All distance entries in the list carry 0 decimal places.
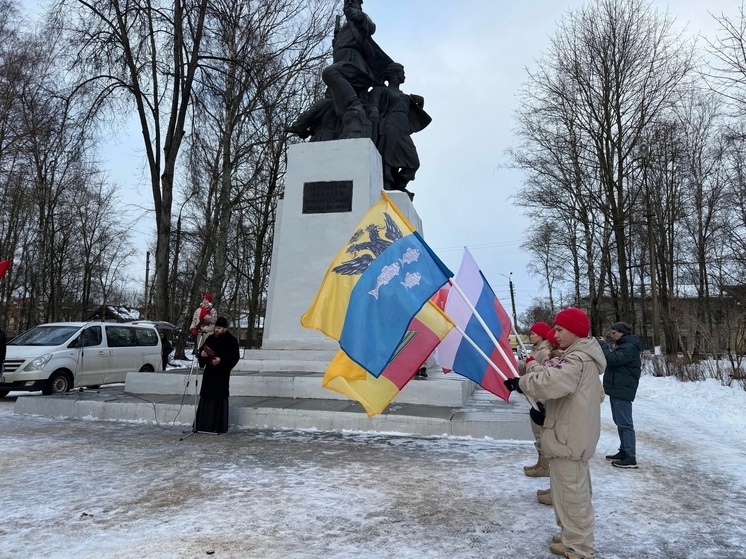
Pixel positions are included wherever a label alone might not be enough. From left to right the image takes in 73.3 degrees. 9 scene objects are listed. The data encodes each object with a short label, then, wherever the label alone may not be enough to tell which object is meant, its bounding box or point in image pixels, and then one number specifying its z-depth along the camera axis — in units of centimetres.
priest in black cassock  673
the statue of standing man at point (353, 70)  1118
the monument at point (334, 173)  1015
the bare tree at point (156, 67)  1684
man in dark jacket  542
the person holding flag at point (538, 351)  466
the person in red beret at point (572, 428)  298
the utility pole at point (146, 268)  3854
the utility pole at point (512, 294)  5619
